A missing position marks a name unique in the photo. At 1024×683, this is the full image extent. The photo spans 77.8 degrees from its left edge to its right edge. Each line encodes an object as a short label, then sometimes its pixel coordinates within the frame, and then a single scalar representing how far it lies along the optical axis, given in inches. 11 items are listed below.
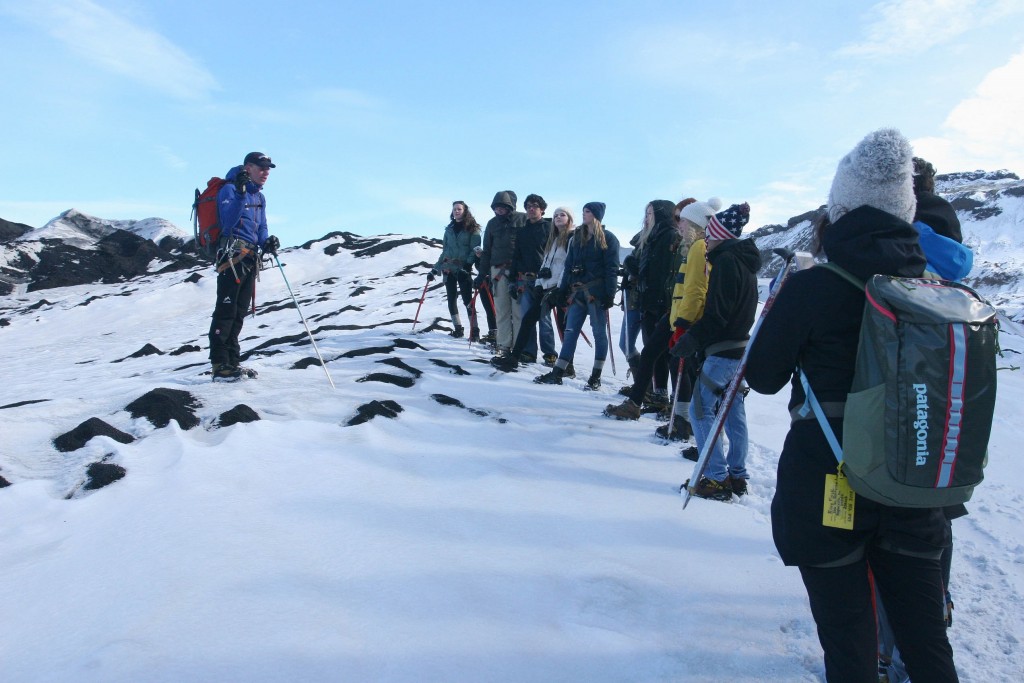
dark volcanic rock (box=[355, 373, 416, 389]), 260.2
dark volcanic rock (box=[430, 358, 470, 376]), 297.0
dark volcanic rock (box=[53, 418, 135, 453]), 170.1
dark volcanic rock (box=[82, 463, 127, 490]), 144.9
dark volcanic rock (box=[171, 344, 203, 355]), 426.6
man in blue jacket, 245.1
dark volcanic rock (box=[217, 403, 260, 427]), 193.0
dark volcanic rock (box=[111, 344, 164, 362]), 451.5
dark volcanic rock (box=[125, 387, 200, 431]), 192.1
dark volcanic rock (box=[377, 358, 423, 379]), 281.5
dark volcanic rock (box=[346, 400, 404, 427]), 204.2
